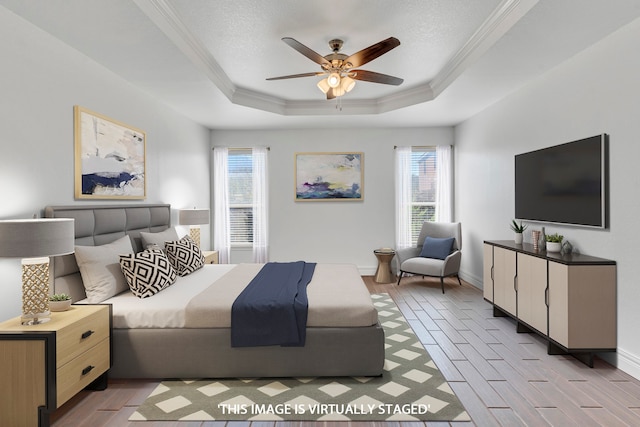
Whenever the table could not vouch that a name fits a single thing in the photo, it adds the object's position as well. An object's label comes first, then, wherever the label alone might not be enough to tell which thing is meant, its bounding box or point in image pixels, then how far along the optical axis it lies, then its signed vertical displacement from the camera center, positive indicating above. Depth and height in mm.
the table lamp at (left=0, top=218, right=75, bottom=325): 2084 -223
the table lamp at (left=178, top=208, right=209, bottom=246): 4938 -89
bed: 2697 -995
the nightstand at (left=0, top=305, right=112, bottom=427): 2041 -895
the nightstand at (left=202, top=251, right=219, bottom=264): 4851 -635
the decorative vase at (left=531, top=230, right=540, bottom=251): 3625 -308
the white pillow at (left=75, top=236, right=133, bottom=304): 2863 -486
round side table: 5867 -873
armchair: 5312 -684
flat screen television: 3045 +241
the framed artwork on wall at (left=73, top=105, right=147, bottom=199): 3148 +507
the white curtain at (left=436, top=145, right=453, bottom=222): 6340 +481
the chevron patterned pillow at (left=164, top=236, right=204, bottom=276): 3826 -485
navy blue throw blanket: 2662 -808
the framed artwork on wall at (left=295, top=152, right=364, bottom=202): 6391 +578
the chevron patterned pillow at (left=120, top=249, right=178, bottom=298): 2980 -512
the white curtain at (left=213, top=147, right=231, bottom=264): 6379 +123
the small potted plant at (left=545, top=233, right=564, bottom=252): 3383 -314
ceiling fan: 2830 +1213
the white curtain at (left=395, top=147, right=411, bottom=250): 6367 +212
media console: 2902 -765
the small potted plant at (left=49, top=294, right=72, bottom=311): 2436 -604
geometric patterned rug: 2273 -1255
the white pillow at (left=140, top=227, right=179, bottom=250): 3791 -292
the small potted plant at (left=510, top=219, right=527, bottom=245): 4062 -246
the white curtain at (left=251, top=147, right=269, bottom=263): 6371 +68
